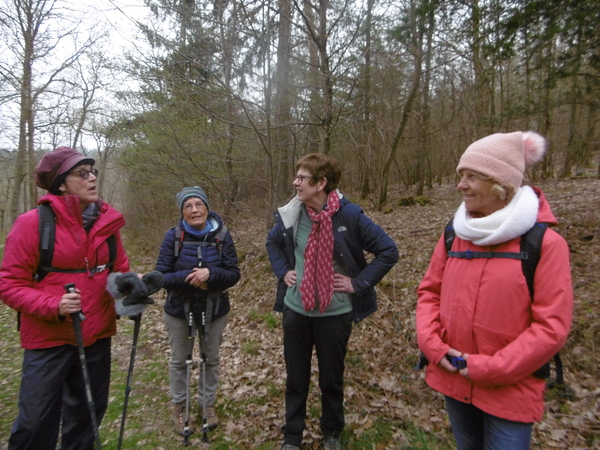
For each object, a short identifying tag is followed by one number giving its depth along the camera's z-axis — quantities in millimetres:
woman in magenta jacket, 2227
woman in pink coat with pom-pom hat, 1593
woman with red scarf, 2697
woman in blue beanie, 3189
